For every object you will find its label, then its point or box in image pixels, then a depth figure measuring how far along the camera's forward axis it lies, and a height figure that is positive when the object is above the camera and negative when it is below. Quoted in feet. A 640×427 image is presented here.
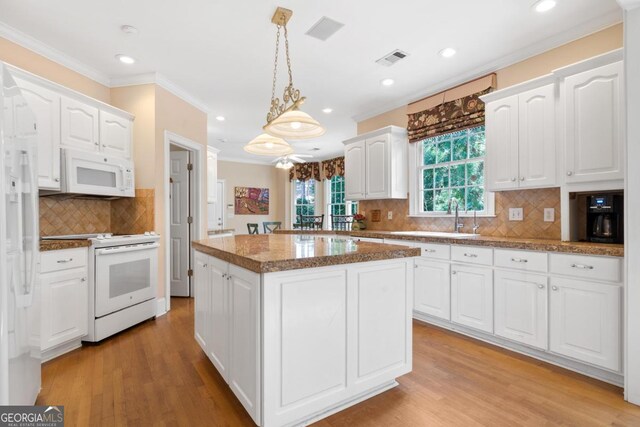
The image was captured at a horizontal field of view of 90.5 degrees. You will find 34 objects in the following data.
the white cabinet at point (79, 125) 9.70 +2.81
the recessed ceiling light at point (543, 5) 7.84 +5.20
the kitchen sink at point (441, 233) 10.02 -0.79
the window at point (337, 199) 25.46 +1.14
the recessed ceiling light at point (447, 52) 10.15 +5.23
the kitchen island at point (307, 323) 5.11 -2.02
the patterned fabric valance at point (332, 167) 25.84 +3.81
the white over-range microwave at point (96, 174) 9.54 +1.28
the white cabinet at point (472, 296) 9.06 -2.50
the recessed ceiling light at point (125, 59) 10.55 +5.23
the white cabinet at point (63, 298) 8.11 -2.29
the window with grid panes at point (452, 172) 12.02 +1.69
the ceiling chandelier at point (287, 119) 7.63 +2.31
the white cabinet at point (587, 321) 6.80 -2.47
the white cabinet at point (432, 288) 10.17 -2.52
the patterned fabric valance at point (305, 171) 28.19 +3.76
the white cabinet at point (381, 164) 14.07 +2.27
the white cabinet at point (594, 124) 7.36 +2.16
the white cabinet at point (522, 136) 8.79 +2.26
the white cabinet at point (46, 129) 8.85 +2.47
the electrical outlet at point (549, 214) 9.51 -0.06
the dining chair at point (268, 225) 25.73 -1.08
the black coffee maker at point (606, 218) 7.66 -0.14
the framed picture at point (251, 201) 28.32 +1.13
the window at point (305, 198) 28.81 +1.39
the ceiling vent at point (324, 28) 8.66 +5.22
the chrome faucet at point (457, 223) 12.02 -0.39
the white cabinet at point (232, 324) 5.20 -2.16
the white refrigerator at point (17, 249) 4.19 -0.53
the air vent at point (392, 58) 10.45 +5.27
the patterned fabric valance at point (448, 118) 11.33 +3.71
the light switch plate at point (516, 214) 10.29 -0.05
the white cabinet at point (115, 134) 10.92 +2.83
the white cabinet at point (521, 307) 7.96 -2.49
